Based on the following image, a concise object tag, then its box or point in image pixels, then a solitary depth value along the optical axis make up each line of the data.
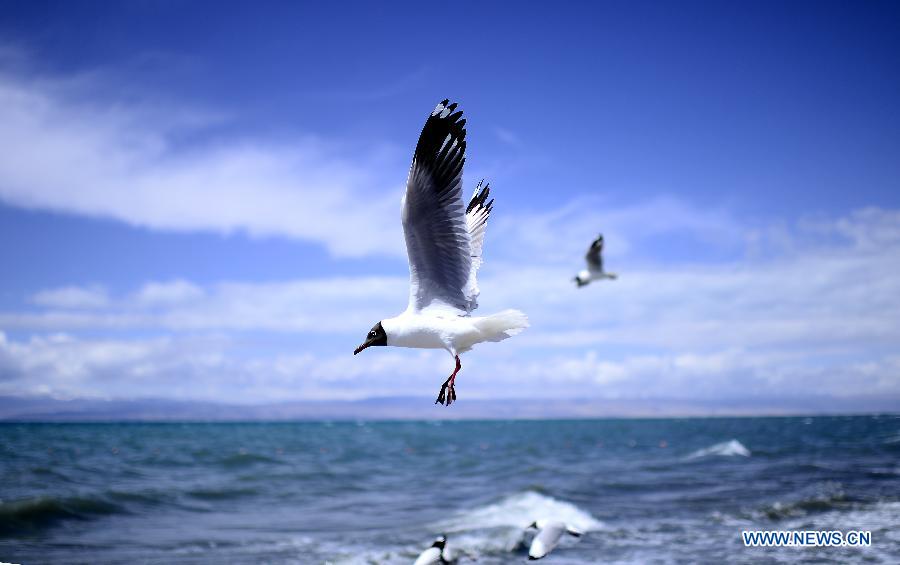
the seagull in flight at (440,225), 5.27
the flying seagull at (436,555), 12.66
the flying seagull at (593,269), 21.73
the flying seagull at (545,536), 13.24
